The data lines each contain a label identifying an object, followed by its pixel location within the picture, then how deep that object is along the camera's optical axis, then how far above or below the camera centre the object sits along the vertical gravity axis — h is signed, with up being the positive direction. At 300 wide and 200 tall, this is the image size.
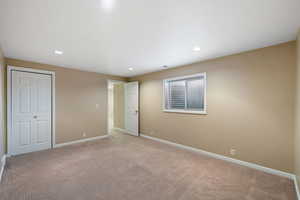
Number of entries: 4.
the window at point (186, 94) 3.62 +0.16
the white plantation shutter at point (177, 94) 4.07 +0.14
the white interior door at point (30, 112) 3.34 -0.33
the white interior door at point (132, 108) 5.26 -0.35
